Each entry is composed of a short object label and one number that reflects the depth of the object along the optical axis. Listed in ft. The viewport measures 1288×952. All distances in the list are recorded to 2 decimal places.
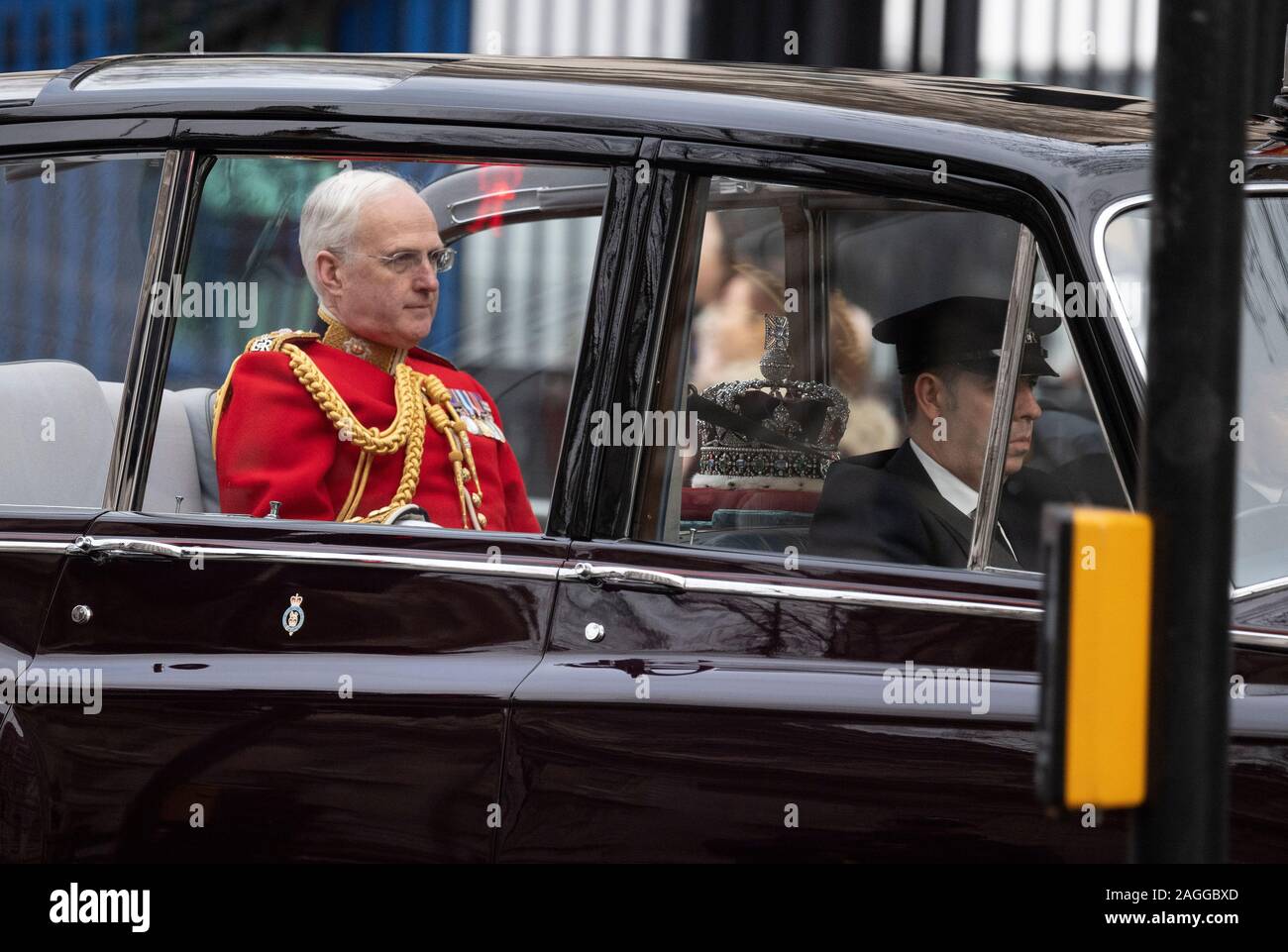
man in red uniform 20.45
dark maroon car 17.51
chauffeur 18.24
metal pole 11.29
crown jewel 19.45
